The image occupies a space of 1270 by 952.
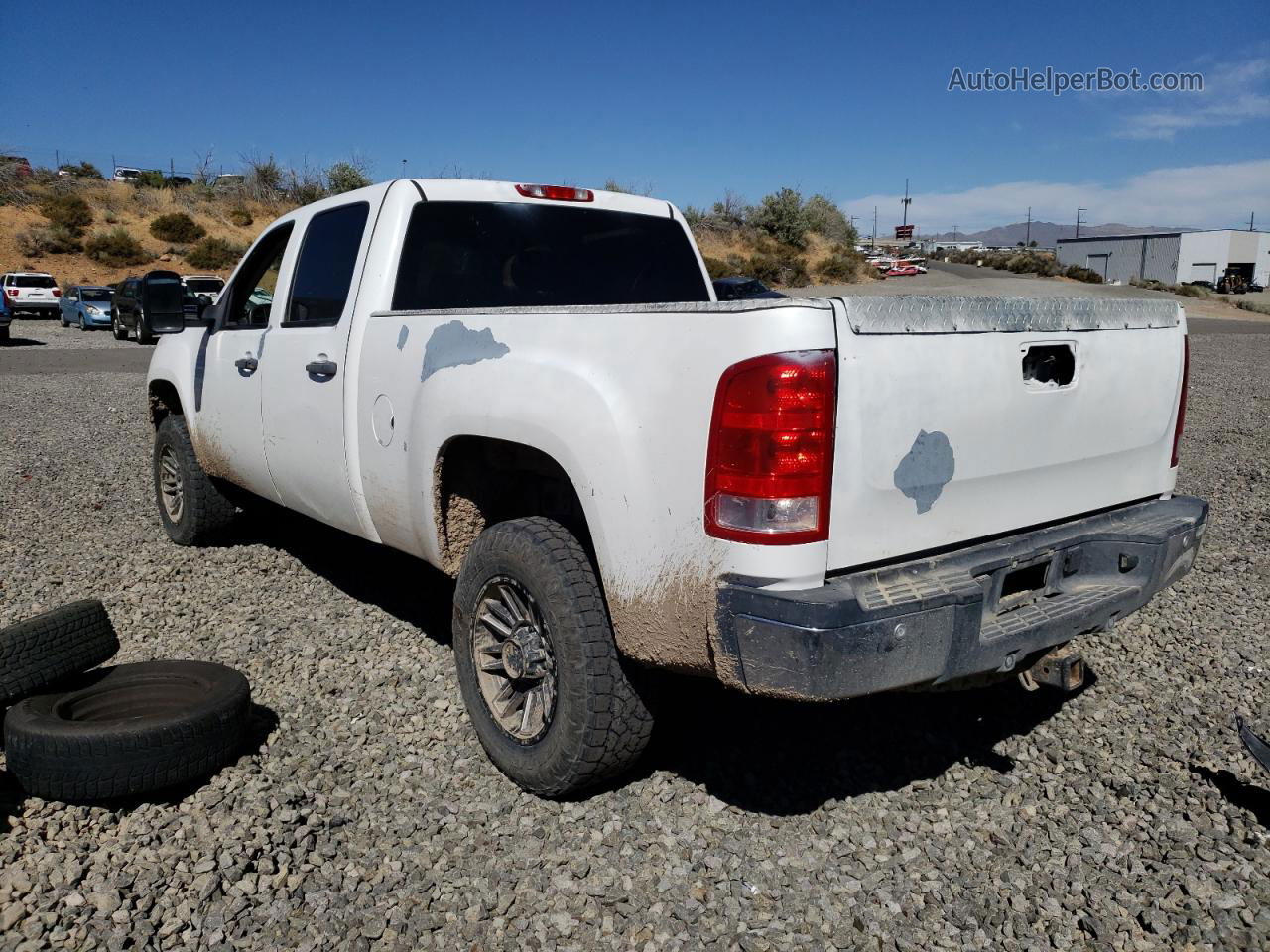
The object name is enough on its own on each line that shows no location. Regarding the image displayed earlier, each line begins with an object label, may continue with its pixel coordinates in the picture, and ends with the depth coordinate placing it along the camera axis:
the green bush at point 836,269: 46.16
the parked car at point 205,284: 27.51
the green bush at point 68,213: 45.25
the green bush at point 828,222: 51.94
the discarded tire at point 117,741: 3.00
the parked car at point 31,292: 33.78
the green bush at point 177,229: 45.97
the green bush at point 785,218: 49.38
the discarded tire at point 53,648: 3.41
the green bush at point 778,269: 43.84
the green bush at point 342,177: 47.38
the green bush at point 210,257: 43.62
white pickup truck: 2.45
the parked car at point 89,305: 30.91
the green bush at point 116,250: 43.88
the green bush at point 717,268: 40.88
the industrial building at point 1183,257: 82.44
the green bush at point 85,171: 55.05
